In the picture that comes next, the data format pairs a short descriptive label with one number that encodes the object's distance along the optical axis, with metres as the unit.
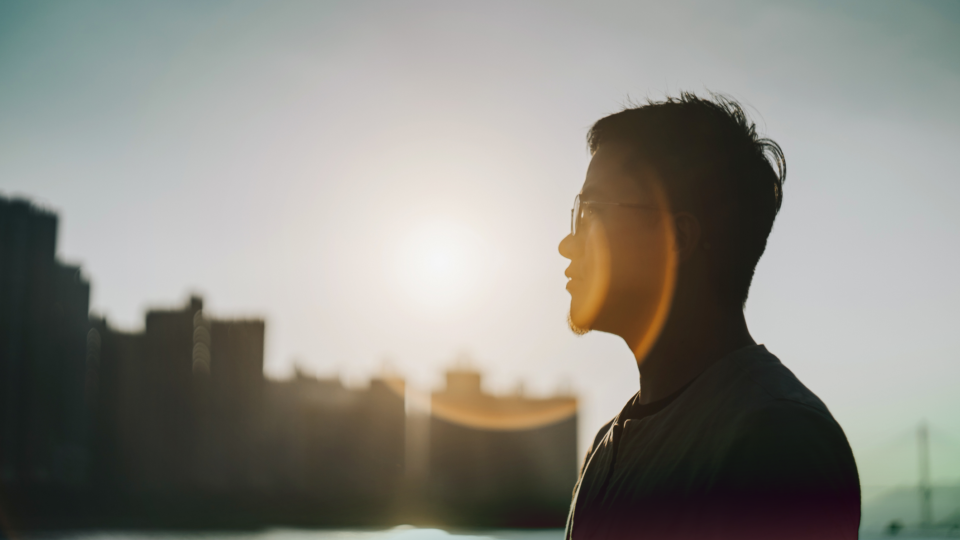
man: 1.36
